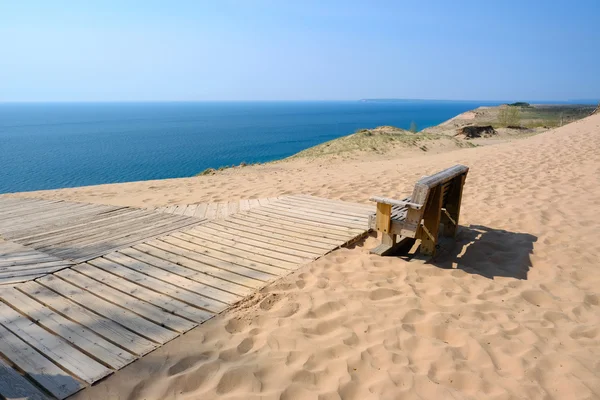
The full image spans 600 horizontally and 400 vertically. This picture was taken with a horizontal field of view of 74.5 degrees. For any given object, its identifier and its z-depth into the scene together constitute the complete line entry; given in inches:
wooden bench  173.2
